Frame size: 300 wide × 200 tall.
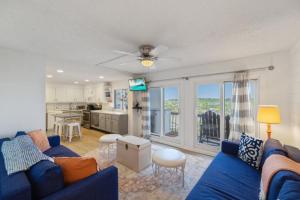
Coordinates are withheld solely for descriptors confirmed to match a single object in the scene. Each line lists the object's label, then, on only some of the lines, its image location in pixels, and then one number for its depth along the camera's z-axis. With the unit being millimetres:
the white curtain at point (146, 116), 4836
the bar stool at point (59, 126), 4953
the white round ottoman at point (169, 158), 2262
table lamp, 2329
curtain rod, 2789
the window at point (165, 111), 4445
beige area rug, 2113
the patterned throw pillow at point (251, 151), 2061
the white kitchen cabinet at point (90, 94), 7203
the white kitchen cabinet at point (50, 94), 6604
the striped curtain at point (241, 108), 2977
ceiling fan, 2352
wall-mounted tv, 4599
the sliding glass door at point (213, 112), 3463
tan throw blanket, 1285
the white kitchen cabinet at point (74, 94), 7348
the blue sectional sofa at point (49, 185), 1097
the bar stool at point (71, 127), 4698
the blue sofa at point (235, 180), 1202
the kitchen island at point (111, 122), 5277
